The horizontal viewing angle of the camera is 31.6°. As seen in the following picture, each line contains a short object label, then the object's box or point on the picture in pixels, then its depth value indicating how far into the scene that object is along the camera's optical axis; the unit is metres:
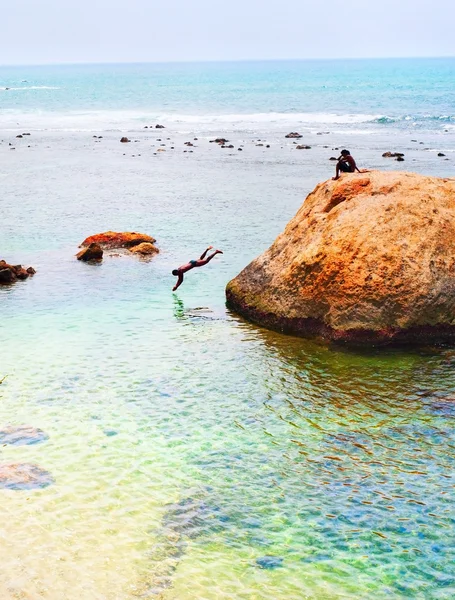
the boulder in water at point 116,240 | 29.65
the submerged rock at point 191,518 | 11.49
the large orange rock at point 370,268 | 18.39
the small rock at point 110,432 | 14.55
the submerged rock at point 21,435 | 14.20
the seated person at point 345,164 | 22.38
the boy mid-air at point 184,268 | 23.92
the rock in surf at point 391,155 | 53.91
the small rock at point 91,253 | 27.58
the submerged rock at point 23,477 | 12.74
